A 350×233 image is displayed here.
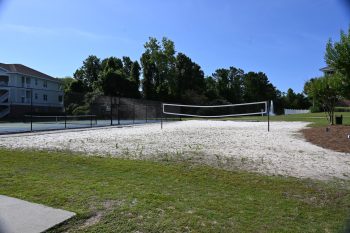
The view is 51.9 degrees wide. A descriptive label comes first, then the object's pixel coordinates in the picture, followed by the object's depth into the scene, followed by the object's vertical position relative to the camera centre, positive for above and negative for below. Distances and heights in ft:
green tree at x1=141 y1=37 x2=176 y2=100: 204.85 +25.05
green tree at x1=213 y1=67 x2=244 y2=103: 253.03 +22.47
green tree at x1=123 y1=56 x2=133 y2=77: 230.27 +31.07
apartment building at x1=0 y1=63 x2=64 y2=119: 138.41 +7.74
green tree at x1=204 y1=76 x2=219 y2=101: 231.09 +15.46
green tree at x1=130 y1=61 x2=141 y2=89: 207.05 +23.11
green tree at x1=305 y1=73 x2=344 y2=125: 68.90 +3.57
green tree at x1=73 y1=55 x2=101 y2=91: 242.78 +27.30
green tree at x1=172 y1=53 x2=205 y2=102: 216.33 +20.87
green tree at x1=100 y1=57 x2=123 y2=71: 198.16 +26.90
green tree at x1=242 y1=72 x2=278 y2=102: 284.22 +19.50
